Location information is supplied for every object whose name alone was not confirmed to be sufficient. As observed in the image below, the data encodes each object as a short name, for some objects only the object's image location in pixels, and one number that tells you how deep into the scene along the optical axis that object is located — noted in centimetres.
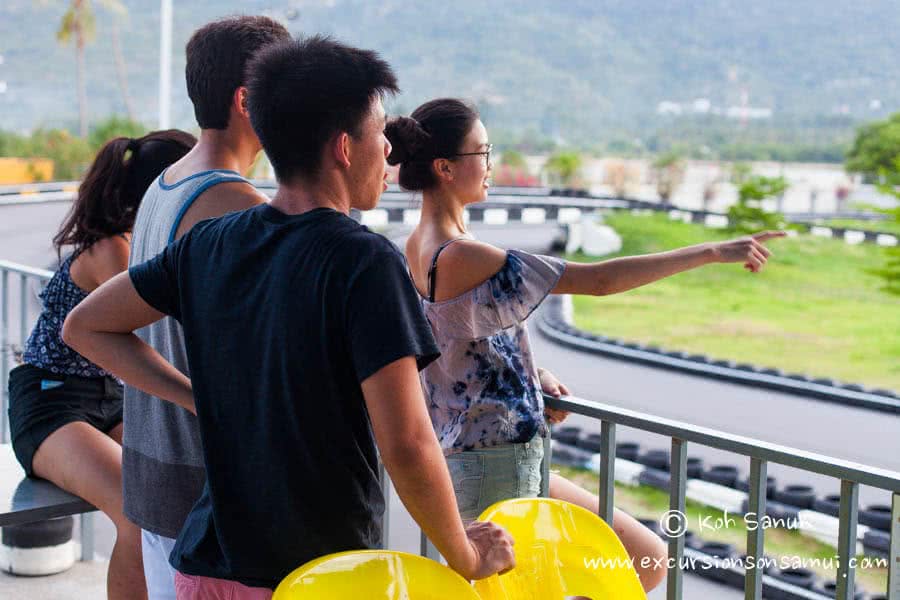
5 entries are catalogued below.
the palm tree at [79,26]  3931
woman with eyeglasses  172
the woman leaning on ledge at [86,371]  190
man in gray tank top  146
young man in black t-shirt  108
